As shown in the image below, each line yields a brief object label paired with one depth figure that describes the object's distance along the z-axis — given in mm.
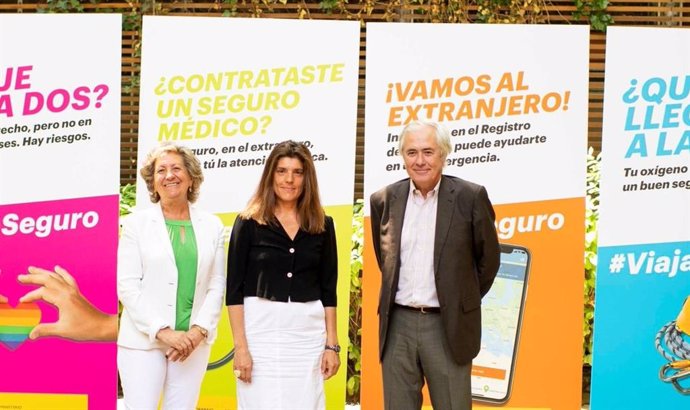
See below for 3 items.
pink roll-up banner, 5035
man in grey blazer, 4129
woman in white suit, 4344
